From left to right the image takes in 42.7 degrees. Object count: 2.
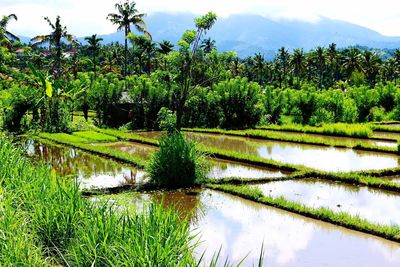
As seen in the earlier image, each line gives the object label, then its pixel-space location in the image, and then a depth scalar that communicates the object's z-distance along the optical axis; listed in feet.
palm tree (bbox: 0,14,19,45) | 86.32
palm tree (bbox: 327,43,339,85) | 188.63
